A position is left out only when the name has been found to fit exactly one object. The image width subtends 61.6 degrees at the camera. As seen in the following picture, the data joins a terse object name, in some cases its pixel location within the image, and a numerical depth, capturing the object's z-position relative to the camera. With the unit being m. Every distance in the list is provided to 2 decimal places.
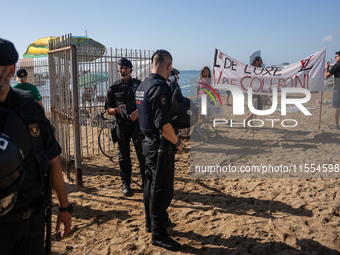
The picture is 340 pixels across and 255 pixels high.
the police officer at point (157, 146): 3.23
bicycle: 7.41
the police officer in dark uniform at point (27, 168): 1.57
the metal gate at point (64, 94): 4.96
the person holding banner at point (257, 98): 9.28
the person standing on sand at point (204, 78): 9.06
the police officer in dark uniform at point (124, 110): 4.98
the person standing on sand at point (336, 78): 8.47
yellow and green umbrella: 14.62
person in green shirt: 5.57
